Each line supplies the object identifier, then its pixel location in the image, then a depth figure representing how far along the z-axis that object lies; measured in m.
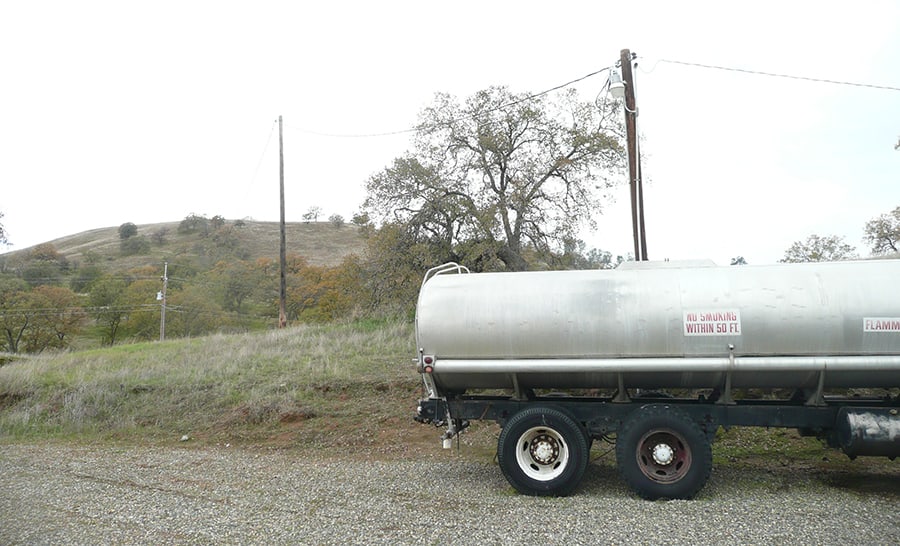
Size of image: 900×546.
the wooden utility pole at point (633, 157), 13.38
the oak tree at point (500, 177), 23.03
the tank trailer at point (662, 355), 7.32
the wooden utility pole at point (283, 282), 28.17
